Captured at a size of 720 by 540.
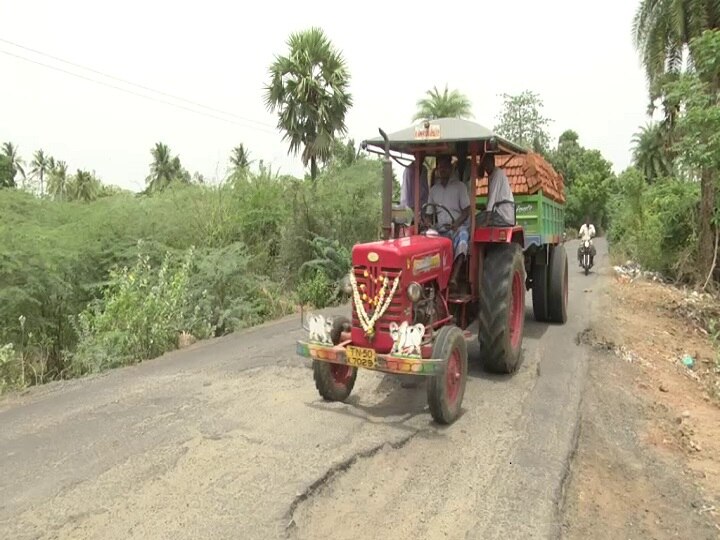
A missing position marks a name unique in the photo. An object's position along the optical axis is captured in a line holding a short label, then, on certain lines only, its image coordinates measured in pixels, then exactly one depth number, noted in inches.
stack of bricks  315.0
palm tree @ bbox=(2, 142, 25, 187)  1544.0
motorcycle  734.5
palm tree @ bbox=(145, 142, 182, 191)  1622.8
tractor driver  237.6
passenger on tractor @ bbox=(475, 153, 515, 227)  241.9
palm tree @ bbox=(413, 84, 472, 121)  1122.3
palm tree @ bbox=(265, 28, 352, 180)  689.0
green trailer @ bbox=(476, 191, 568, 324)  317.7
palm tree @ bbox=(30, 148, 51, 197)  1742.7
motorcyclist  742.5
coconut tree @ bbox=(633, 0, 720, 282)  545.6
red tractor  184.4
